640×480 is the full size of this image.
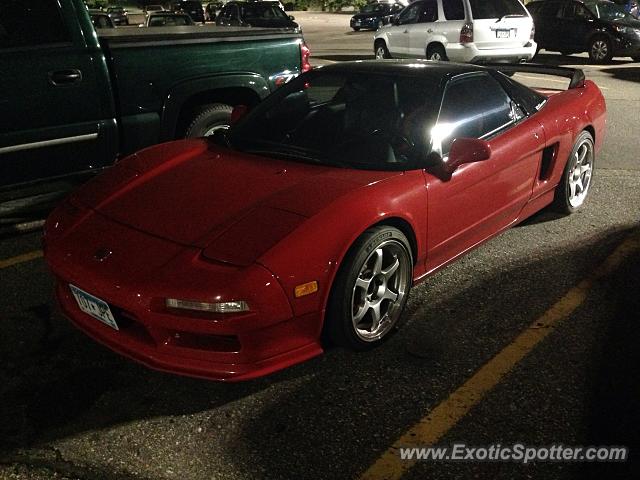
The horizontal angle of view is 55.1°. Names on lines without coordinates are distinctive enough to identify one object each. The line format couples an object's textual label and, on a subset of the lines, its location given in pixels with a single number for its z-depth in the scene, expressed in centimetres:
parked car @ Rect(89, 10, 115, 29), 1032
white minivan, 1146
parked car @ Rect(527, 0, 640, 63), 1411
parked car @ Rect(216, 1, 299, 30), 1969
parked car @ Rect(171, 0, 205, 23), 2894
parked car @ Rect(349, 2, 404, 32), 2881
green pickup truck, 400
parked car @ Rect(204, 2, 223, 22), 3591
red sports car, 248
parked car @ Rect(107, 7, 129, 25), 3152
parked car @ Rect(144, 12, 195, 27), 1533
